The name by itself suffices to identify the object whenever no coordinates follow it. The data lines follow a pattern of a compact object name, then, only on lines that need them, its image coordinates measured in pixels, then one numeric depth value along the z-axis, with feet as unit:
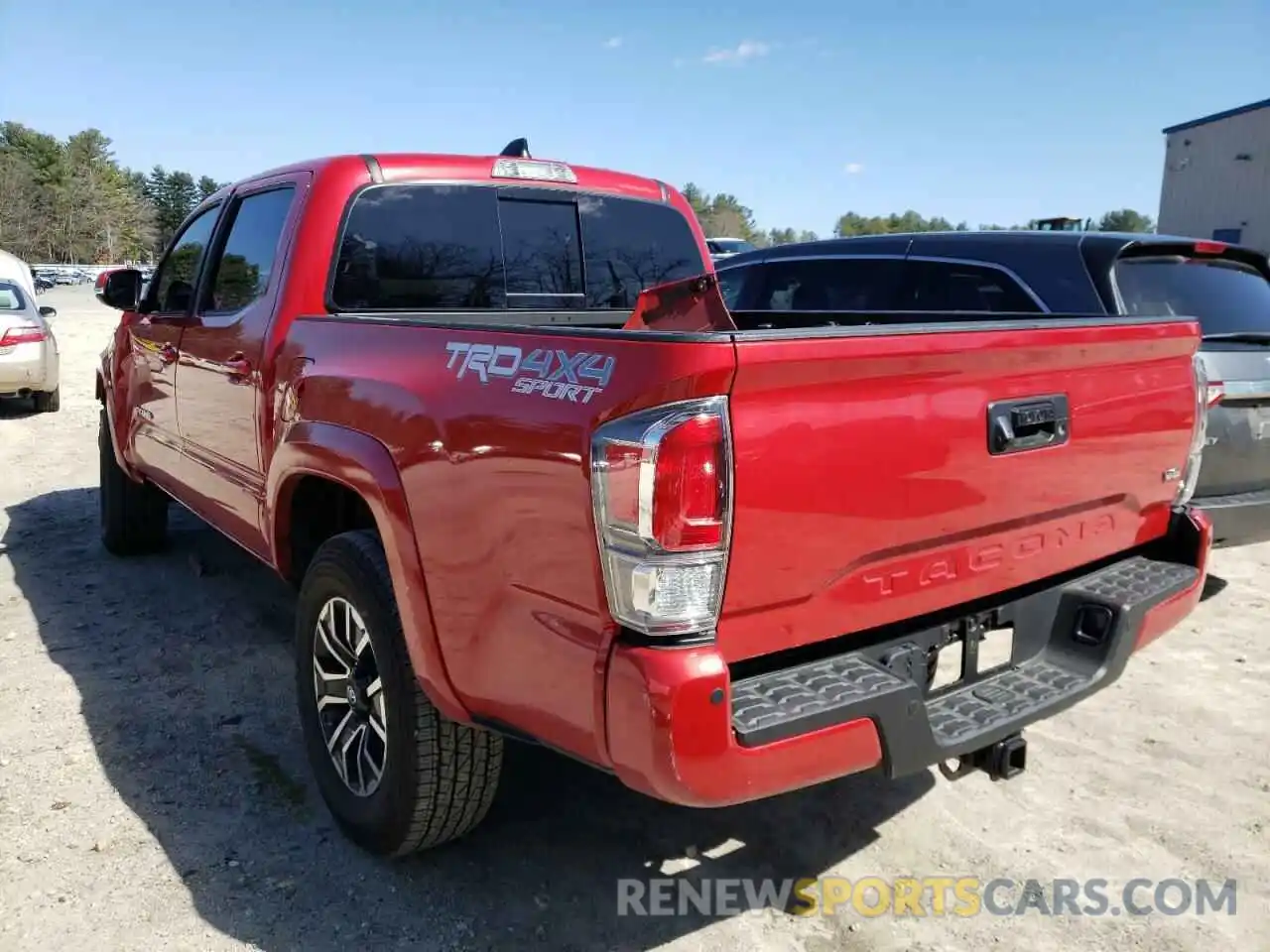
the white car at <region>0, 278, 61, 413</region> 35.12
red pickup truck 6.31
